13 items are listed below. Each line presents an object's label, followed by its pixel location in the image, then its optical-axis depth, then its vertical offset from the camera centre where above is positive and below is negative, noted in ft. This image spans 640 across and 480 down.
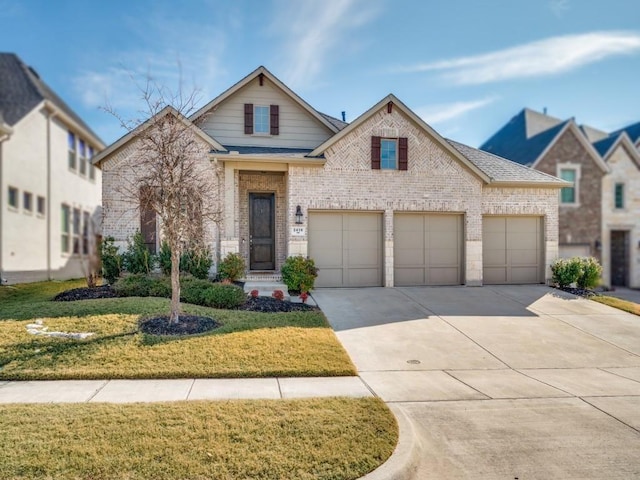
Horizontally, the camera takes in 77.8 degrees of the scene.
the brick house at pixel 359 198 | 42.29 +4.70
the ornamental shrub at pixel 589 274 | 44.34 -3.84
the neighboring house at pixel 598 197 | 68.13 +7.49
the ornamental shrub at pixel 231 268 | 40.37 -2.81
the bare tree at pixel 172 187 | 26.45 +3.87
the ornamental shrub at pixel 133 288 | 34.30 -4.10
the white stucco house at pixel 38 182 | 46.98 +8.04
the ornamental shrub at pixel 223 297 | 32.14 -4.67
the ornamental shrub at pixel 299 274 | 38.29 -3.27
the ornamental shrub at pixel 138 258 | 40.52 -1.79
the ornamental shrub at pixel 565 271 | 44.39 -3.60
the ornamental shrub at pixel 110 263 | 40.19 -2.27
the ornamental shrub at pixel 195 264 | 40.14 -2.39
